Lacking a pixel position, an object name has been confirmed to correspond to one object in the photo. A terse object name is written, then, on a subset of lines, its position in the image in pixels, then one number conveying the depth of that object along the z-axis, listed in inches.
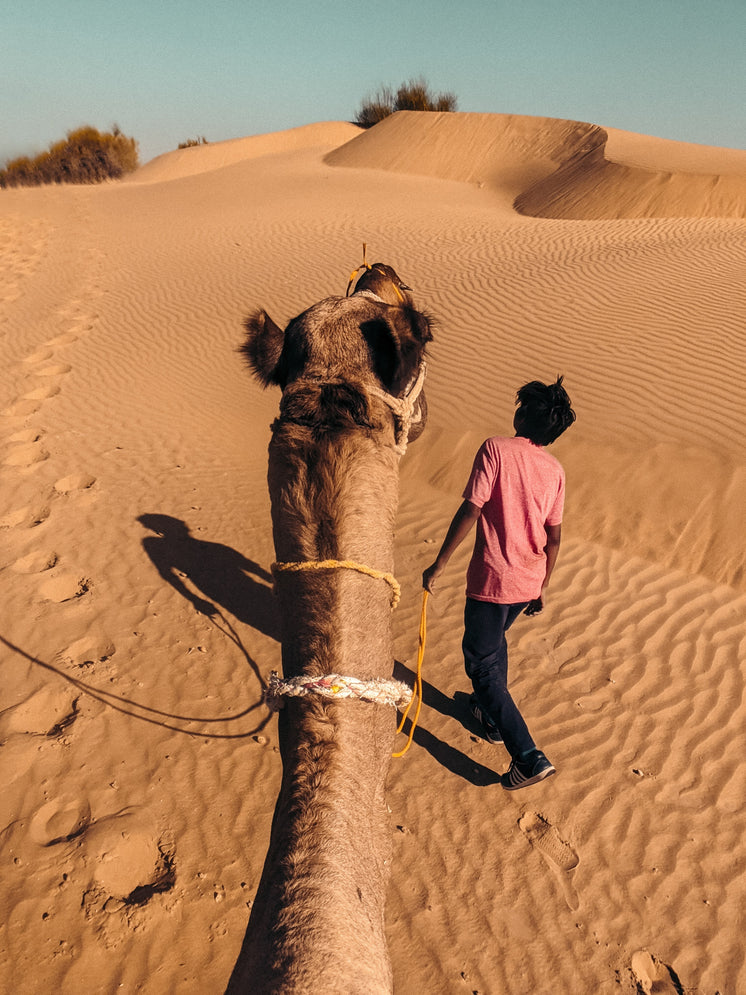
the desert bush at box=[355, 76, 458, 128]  1669.5
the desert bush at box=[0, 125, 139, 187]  1409.9
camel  47.4
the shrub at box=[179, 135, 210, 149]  1808.6
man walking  119.2
